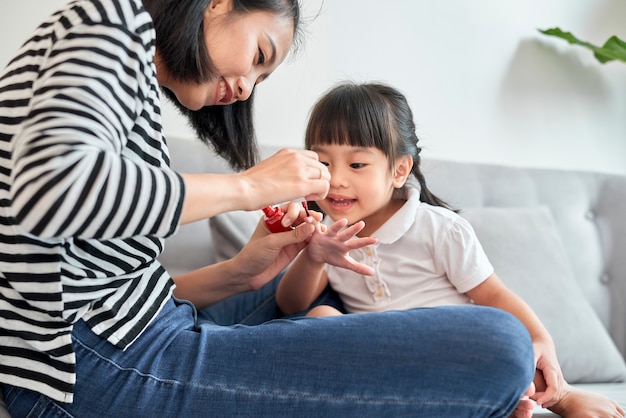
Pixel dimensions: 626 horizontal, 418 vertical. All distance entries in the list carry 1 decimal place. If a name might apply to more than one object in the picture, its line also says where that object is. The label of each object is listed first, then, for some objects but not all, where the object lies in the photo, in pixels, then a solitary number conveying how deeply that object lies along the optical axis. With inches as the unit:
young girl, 51.2
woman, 29.7
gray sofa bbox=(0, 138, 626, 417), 61.3
